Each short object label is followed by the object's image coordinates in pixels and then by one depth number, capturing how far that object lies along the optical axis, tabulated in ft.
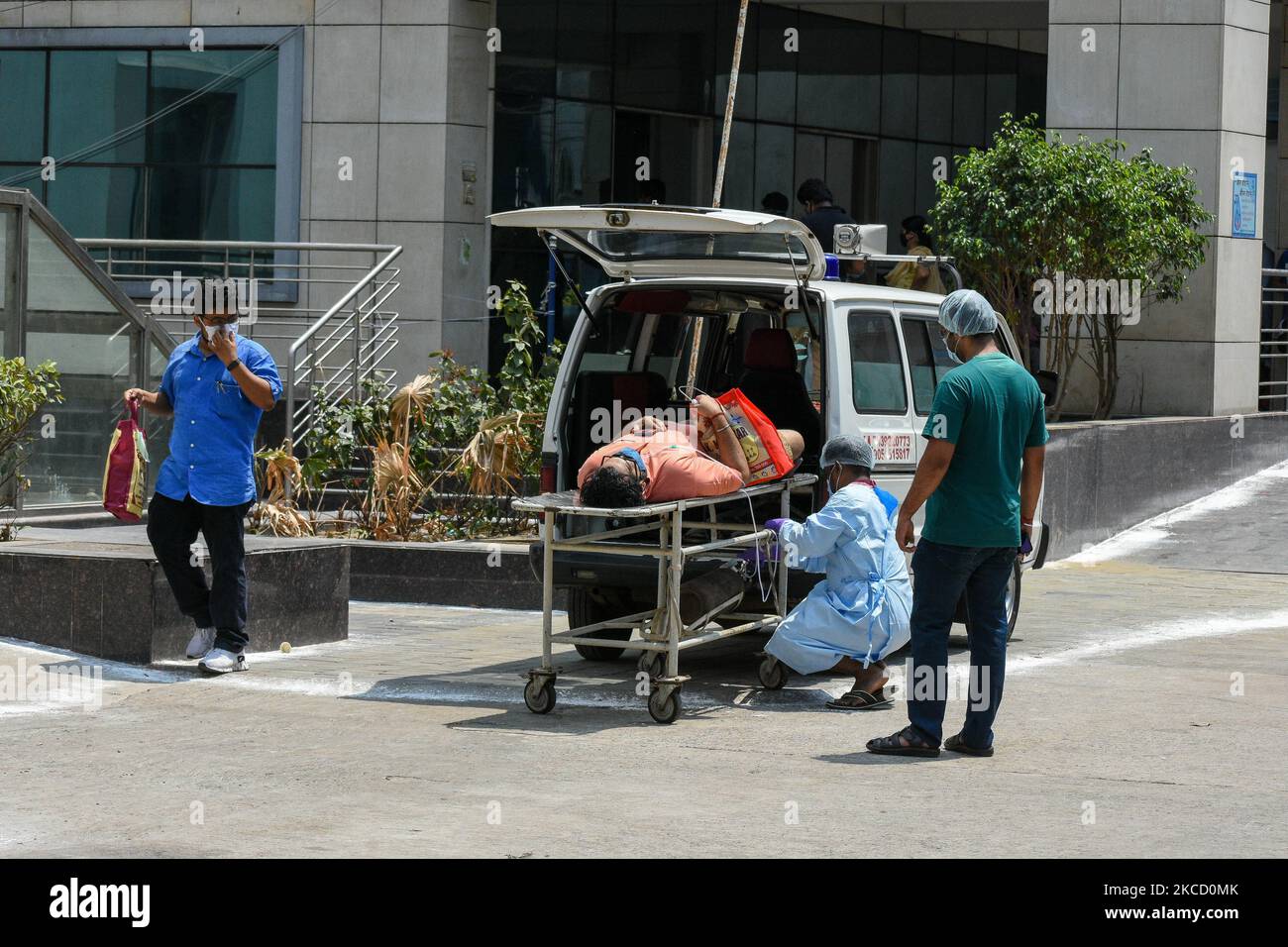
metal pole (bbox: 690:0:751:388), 44.68
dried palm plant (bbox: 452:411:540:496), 42.65
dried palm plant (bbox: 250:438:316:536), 42.32
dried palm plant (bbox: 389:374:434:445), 44.16
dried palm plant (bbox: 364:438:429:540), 42.91
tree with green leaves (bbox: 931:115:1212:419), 51.70
